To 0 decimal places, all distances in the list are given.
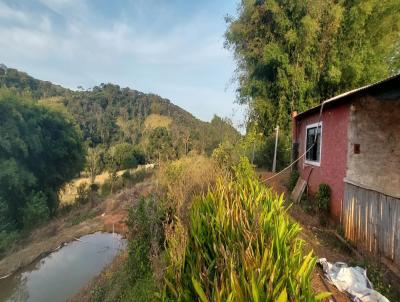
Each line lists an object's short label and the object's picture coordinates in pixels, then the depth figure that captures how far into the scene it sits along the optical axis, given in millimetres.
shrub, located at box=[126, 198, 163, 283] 6503
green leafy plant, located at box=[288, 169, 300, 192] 11844
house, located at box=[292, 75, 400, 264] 5648
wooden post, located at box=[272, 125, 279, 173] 15125
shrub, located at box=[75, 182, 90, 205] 25512
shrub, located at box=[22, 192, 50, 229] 19438
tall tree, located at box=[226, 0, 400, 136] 15016
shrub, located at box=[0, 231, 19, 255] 16312
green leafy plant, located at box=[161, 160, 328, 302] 2652
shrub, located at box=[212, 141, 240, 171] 8978
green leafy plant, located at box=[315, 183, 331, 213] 8516
